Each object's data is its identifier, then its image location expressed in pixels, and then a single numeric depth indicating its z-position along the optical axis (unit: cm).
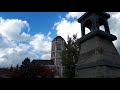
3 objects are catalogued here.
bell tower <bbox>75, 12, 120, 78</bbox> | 773
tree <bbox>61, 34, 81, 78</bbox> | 1541
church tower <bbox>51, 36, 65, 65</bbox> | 3949
